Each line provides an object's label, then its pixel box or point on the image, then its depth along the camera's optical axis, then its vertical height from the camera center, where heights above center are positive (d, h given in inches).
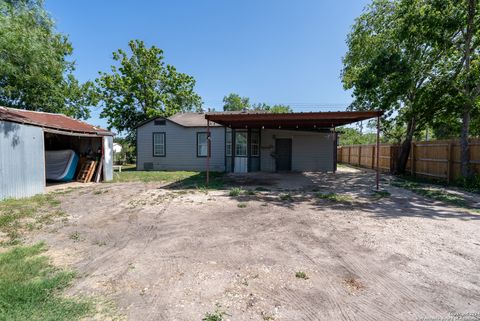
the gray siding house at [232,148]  562.6 +2.6
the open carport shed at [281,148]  557.3 +2.9
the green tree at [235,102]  1844.7 +376.8
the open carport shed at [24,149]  275.0 -3.5
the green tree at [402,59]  394.9 +171.6
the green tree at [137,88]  916.0 +228.6
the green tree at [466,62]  372.2 +152.0
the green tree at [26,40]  249.2 +113.6
